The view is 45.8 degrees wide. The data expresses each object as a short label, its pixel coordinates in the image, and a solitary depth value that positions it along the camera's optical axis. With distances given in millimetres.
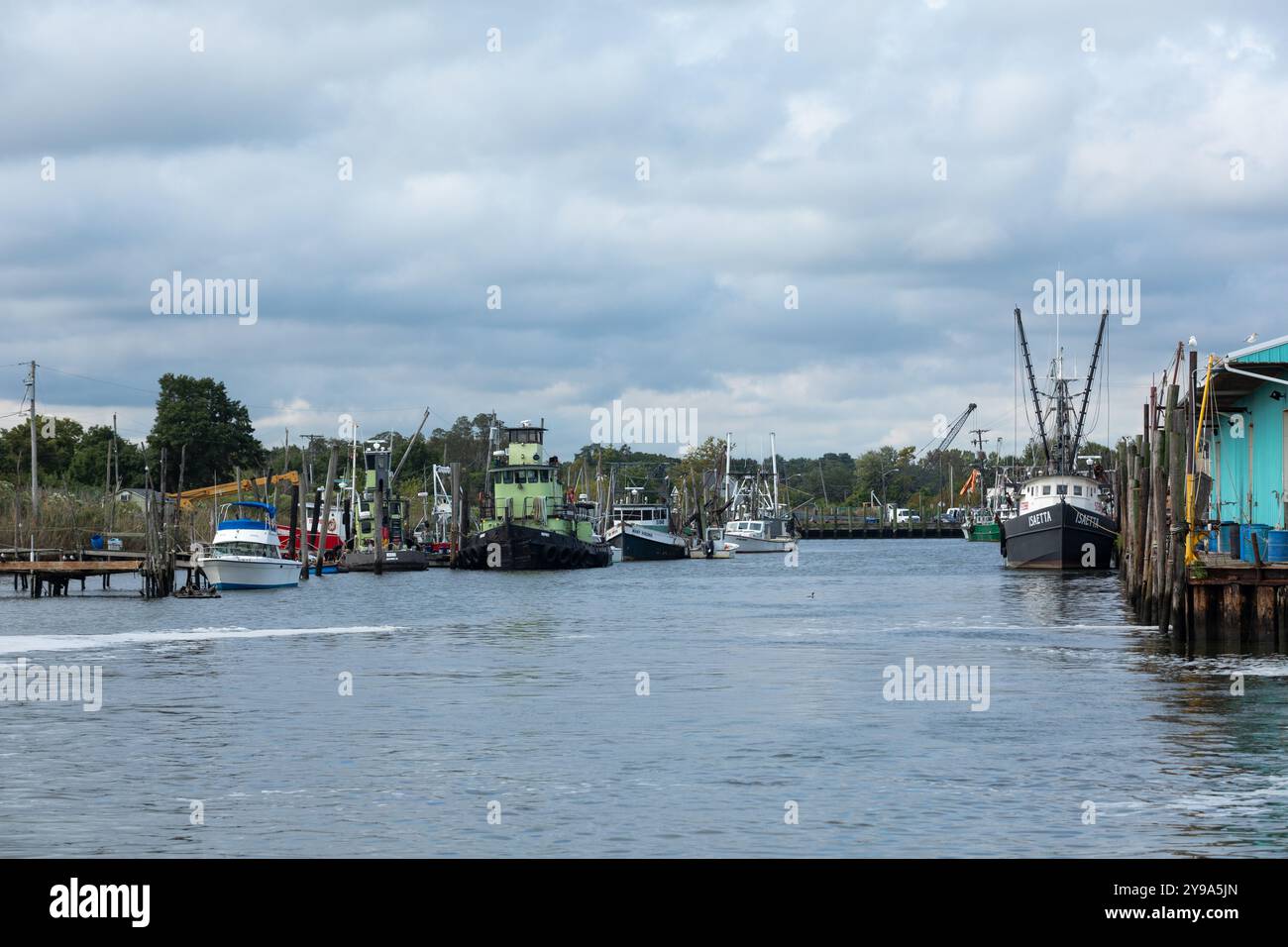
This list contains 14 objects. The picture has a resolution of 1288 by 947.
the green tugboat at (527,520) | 109500
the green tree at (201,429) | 157250
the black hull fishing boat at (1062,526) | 85938
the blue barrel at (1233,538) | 37647
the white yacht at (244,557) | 76062
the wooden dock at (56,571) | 70688
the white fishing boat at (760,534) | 171375
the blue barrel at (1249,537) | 36053
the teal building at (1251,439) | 39156
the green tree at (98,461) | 148625
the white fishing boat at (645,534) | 139625
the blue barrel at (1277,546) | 34688
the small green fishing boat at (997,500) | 172000
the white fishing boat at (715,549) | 151125
